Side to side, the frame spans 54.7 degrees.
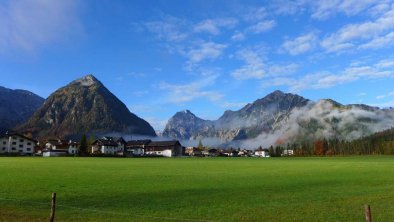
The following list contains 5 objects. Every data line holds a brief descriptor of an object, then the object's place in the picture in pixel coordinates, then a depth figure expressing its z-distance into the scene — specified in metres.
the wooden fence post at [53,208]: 15.70
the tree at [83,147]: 152.10
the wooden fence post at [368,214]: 11.07
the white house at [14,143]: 177.00
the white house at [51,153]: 159.25
